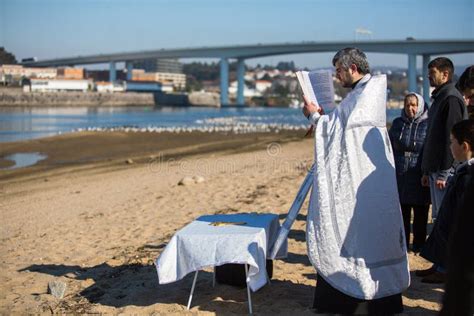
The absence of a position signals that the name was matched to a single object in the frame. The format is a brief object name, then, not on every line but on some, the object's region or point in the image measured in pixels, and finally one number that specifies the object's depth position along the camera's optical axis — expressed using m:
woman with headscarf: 5.35
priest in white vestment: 3.72
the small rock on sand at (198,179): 10.15
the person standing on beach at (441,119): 4.60
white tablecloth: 3.82
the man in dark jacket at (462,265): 2.38
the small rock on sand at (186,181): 10.07
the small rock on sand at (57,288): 4.56
